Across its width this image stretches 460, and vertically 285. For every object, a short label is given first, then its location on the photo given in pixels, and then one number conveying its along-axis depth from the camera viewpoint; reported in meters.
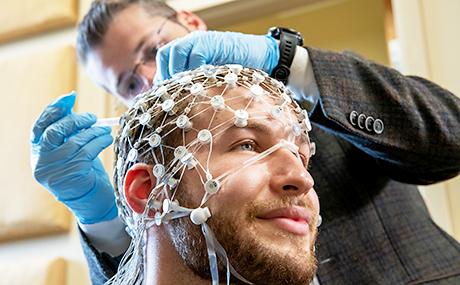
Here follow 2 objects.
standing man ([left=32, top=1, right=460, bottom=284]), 1.03
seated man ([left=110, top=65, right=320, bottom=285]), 0.75
